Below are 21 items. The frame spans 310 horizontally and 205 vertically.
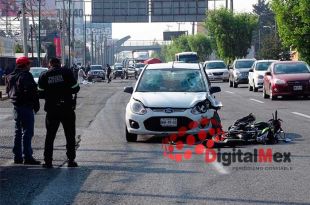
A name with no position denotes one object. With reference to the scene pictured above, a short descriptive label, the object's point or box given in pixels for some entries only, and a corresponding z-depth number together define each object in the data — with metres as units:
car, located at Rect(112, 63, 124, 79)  88.53
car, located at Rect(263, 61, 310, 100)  30.25
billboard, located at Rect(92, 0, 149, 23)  72.25
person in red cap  12.31
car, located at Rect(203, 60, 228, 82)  58.09
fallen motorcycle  14.34
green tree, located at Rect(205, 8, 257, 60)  77.19
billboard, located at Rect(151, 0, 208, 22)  71.81
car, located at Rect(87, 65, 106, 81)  72.75
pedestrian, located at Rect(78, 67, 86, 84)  61.38
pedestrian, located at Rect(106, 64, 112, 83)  69.50
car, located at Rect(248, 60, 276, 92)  38.94
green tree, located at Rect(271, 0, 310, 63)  43.19
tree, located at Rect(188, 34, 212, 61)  115.88
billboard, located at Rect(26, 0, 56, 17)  92.19
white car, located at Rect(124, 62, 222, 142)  14.99
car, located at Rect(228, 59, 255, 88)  46.74
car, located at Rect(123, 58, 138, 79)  83.19
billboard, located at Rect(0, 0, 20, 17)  77.85
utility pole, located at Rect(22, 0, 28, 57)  48.59
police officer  11.97
